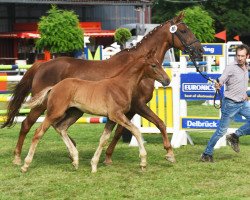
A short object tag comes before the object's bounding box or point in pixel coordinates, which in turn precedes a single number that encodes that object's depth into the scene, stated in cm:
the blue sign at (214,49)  1366
